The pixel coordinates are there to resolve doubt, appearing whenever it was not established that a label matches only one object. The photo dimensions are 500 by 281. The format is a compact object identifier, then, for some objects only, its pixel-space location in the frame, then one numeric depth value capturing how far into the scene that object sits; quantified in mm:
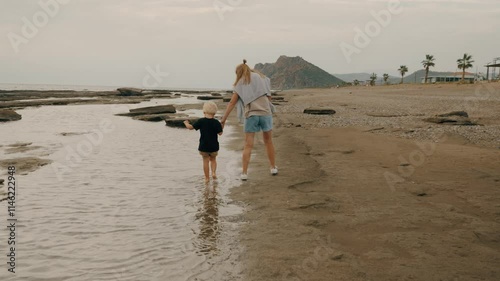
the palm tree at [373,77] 119312
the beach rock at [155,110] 22917
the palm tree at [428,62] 97000
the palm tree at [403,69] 114125
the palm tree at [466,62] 84438
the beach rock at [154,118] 20028
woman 6871
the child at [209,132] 6953
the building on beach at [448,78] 99750
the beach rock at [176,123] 16875
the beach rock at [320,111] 20688
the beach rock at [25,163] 7670
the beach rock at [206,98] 50450
